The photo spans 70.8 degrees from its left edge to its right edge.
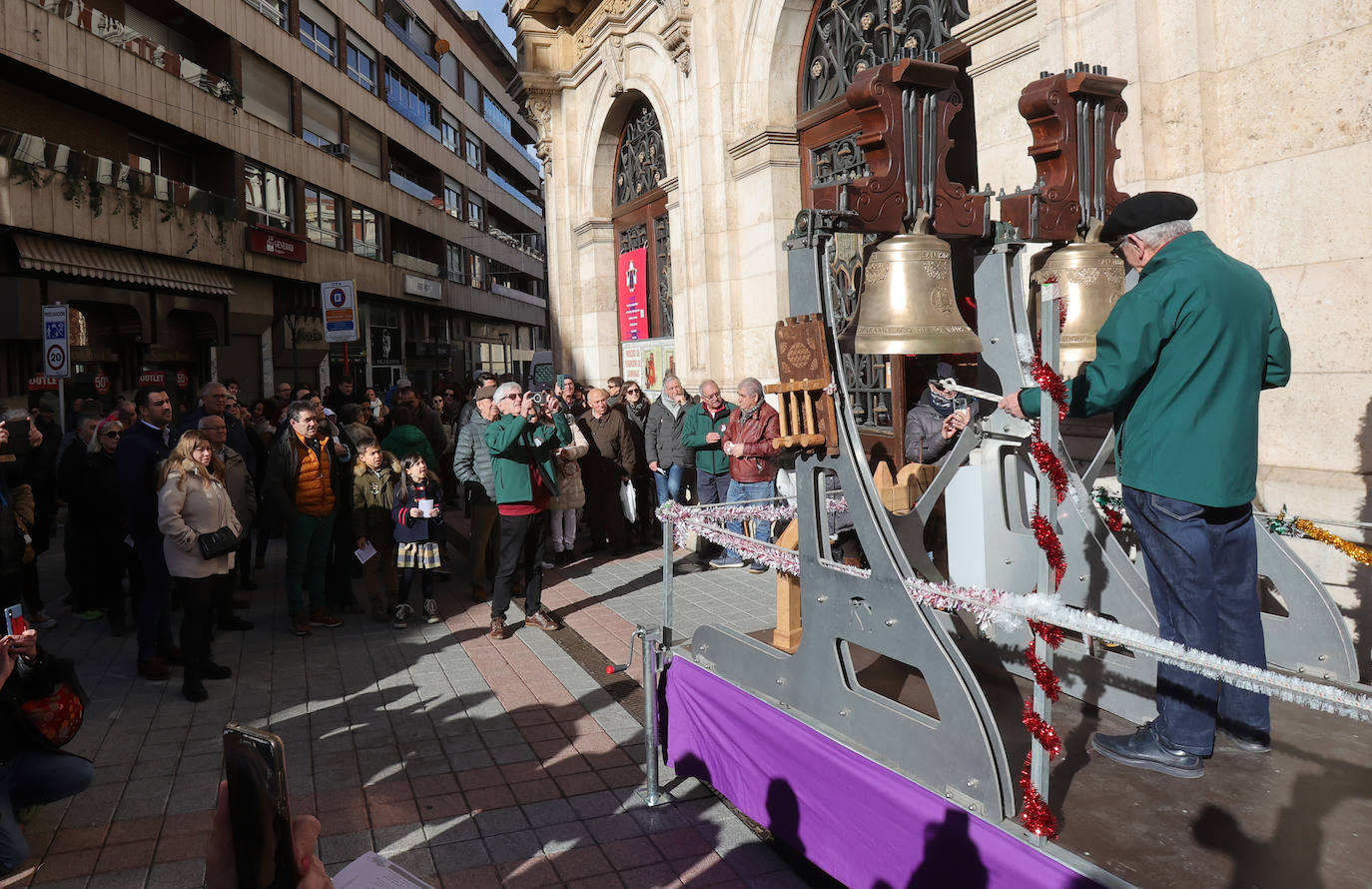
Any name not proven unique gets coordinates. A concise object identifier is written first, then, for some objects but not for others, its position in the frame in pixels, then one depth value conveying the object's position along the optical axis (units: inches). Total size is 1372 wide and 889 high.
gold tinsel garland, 139.5
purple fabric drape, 102.0
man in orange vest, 279.3
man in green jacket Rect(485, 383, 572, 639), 279.3
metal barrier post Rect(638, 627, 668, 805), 167.3
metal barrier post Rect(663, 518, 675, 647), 170.0
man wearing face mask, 266.1
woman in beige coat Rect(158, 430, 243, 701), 228.4
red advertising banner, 503.2
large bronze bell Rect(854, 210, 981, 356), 131.3
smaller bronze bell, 150.4
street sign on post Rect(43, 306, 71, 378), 453.4
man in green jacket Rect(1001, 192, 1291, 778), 111.5
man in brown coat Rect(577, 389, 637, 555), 400.8
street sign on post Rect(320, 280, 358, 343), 523.2
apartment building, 683.4
